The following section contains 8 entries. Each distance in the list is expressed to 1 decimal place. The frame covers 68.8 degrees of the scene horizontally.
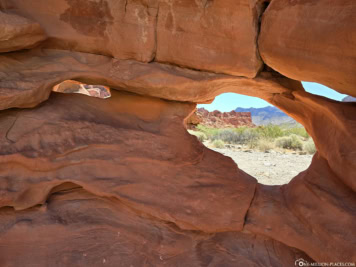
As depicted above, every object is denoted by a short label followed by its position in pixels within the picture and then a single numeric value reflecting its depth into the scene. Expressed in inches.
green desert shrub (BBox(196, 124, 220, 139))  591.9
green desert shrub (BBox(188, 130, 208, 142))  556.7
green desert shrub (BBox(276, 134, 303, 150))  435.8
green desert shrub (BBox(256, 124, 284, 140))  549.3
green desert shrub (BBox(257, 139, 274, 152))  418.2
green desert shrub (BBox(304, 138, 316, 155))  402.1
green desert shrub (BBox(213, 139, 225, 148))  447.5
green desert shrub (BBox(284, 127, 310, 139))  586.3
